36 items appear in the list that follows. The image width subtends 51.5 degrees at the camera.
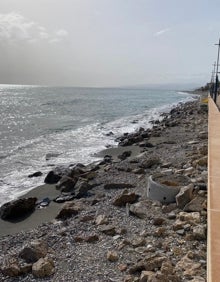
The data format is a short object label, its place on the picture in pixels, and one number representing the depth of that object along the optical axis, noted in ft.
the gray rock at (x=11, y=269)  11.13
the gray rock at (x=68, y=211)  16.60
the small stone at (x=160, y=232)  12.32
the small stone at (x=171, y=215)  13.68
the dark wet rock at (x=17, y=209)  18.46
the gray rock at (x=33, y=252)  11.92
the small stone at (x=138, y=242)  11.83
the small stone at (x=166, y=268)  9.56
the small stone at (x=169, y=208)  14.39
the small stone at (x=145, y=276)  9.41
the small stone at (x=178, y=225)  12.47
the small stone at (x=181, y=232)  12.12
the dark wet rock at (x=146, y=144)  36.25
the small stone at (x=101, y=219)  14.23
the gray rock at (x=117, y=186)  20.02
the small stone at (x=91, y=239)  12.79
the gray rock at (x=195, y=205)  13.55
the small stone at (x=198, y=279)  9.03
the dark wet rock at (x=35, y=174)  27.50
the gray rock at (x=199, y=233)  11.50
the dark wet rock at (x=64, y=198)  20.17
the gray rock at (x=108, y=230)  13.13
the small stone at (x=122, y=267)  10.48
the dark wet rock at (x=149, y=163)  24.31
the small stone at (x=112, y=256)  11.05
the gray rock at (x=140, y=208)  14.35
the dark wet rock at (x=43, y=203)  19.93
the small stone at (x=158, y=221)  13.36
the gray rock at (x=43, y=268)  10.81
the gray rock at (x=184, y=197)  14.42
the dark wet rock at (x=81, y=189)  20.24
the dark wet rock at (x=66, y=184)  22.54
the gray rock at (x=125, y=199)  16.32
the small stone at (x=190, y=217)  12.68
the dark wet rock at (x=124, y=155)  31.96
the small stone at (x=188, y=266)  9.55
